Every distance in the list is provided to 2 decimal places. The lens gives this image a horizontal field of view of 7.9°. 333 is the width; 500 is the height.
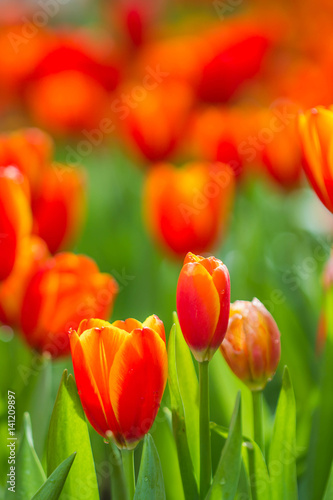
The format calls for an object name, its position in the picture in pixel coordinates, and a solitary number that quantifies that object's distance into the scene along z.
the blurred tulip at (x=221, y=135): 1.91
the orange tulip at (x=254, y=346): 1.24
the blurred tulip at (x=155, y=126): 2.04
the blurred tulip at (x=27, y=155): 1.48
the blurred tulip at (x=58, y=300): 1.36
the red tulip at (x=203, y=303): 1.19
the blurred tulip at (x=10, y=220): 1.36
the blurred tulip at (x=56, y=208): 1.50
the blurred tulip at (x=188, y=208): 1.55
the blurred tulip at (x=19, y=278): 1.38
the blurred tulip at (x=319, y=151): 1.24
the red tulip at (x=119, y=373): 1.19
